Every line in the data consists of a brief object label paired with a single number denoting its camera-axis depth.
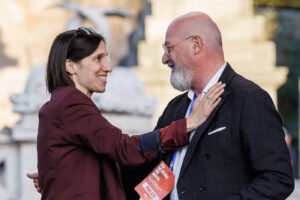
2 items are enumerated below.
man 4.55
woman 4.92
